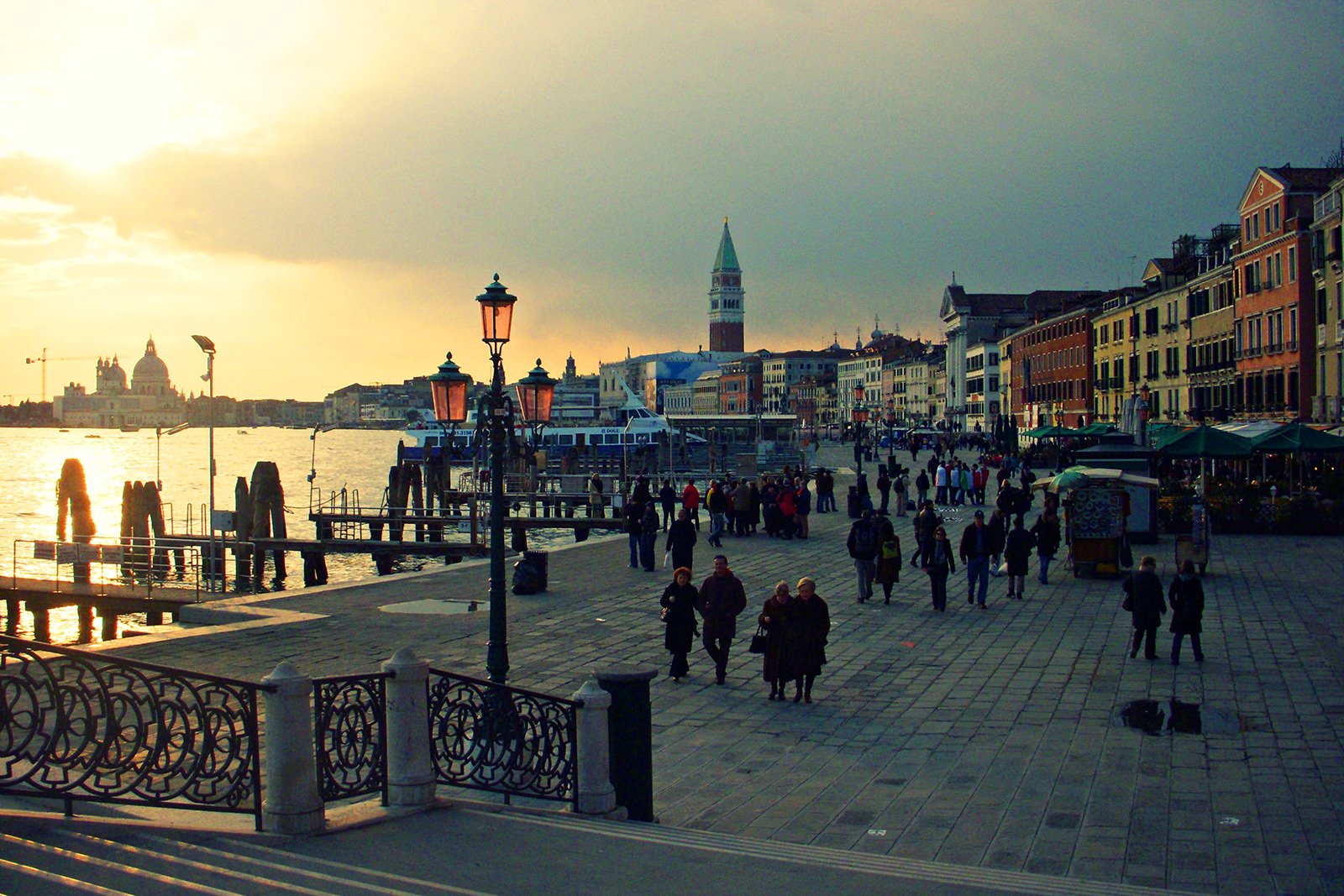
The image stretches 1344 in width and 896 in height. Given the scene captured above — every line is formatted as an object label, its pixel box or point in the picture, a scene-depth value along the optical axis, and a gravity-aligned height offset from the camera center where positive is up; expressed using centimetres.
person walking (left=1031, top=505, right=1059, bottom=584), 2109 -190
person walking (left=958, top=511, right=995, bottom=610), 1841 -187
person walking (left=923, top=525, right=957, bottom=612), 1797 -201
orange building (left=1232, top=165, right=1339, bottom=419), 4322 +496
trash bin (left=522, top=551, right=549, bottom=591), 2105 -212
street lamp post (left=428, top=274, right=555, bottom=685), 1143 +45
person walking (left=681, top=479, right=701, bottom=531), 2709 -139
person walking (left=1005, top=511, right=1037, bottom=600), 1927 -200
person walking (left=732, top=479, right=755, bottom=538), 3086 -186
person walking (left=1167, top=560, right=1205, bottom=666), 1379 -204
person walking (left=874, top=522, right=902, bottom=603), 1880 -204
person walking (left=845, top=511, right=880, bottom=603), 1852 -170
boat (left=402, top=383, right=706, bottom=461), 9688 +42
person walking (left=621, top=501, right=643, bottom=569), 2434 -167
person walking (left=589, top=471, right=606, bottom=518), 4175 -205
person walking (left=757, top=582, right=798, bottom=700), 1254 -213
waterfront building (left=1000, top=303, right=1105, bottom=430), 7712 +428
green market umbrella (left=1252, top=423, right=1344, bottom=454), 2806 -35
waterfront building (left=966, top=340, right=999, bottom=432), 11131 +444
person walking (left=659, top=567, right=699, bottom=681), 1342 -202
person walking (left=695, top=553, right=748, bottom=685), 1349 -195
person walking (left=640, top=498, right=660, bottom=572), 2427 -199
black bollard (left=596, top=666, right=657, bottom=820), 833 -207
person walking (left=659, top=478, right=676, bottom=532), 3256 -170
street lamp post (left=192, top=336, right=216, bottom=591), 3262 +267
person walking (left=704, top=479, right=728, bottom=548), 2906 -173
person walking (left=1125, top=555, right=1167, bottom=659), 1397 -200
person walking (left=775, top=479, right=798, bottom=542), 2941 -179
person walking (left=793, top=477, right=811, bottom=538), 2983 -187
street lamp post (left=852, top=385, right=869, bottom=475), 5559 +124
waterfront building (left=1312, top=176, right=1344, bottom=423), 3850 +415
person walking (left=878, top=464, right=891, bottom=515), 3354 -150
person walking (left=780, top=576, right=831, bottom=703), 1251 -211
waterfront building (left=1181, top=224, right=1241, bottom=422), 5081 +446
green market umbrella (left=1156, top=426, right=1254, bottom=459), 2600 -37
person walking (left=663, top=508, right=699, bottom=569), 1983 -170
